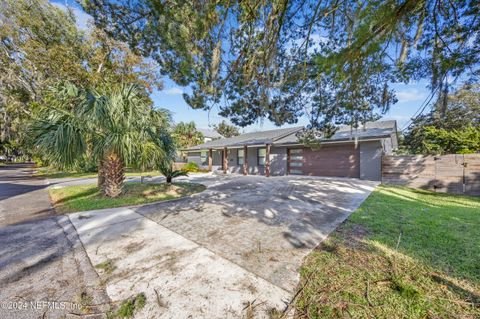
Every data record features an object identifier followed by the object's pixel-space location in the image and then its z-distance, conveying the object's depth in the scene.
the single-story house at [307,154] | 10.95
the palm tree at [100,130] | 5.73
